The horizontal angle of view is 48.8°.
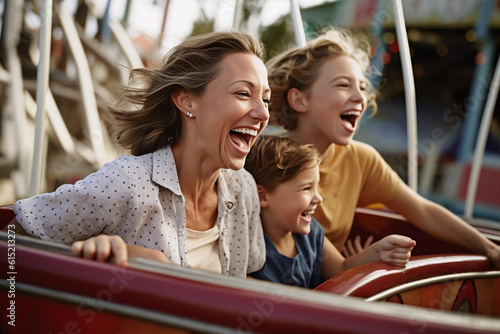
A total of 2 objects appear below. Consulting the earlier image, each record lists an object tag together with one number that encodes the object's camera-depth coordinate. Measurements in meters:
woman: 1.06
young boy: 1.37
